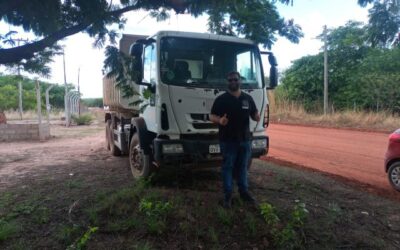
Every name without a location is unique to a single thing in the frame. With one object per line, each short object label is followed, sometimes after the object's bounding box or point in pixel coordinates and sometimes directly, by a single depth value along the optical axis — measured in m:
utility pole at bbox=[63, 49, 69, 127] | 21.73
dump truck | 5.80
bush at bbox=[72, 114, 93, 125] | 24.03
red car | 6.45
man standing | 5.06
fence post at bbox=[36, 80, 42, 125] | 15.22
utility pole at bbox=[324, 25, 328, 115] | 23.20
